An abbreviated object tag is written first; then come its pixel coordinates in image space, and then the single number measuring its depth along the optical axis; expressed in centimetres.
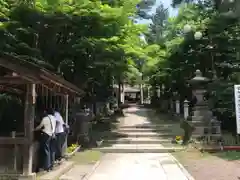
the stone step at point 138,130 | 1341
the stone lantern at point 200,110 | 1090
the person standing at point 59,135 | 758
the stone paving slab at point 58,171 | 633
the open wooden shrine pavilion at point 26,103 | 606
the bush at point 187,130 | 1096
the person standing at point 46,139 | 672
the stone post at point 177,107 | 1829
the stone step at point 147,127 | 1404
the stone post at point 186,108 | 1469
